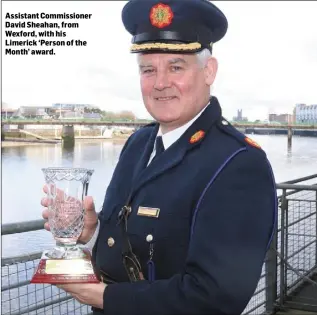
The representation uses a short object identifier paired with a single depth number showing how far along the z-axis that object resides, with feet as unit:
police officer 3.32
